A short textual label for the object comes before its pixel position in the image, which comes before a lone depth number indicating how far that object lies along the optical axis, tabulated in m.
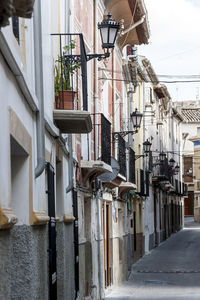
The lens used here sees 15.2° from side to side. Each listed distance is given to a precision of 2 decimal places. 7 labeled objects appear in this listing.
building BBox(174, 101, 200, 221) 70.62
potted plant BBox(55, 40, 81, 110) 10.55
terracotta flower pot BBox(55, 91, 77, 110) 10.55
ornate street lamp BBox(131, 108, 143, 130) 24.05
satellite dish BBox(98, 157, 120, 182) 18.13
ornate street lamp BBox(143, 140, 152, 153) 30.70
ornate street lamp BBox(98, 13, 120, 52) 12.80
